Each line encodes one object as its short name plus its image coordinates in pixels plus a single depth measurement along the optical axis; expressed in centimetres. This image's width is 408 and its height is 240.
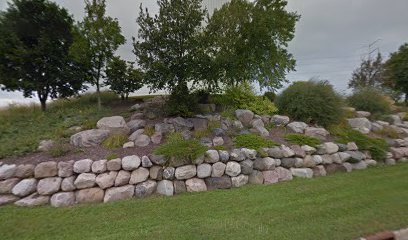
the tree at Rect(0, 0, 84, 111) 959
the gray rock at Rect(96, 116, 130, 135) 736
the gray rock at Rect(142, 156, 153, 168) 599
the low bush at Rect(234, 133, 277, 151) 705
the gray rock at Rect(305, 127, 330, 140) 851
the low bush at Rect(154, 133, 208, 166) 611
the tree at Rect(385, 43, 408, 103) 1966
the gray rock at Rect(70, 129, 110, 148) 673
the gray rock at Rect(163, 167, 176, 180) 598
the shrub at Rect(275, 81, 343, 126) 920
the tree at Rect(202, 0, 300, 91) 814
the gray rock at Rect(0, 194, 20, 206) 532
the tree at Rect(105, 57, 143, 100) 973
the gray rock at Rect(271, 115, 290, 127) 883
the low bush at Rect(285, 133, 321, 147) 780
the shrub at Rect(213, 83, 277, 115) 935
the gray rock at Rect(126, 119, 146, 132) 760
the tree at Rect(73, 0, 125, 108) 873
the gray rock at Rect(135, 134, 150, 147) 682
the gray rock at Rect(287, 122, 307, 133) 859
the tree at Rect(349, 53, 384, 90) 2483
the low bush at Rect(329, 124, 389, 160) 848
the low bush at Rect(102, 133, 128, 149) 666
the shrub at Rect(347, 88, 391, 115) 1225
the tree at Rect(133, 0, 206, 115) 756
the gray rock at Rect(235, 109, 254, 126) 852
